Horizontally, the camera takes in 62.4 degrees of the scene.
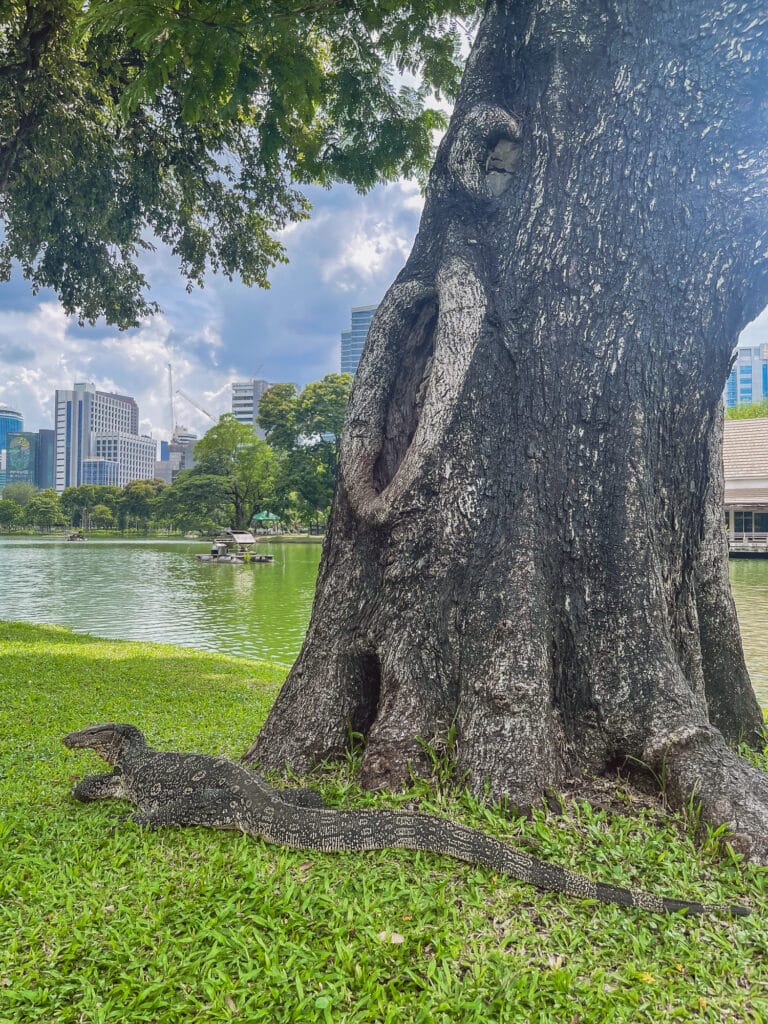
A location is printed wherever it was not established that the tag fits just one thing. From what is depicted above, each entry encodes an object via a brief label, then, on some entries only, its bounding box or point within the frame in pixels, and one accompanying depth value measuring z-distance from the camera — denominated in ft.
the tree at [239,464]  145.79
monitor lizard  6.73
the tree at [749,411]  139.11
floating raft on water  87.76
